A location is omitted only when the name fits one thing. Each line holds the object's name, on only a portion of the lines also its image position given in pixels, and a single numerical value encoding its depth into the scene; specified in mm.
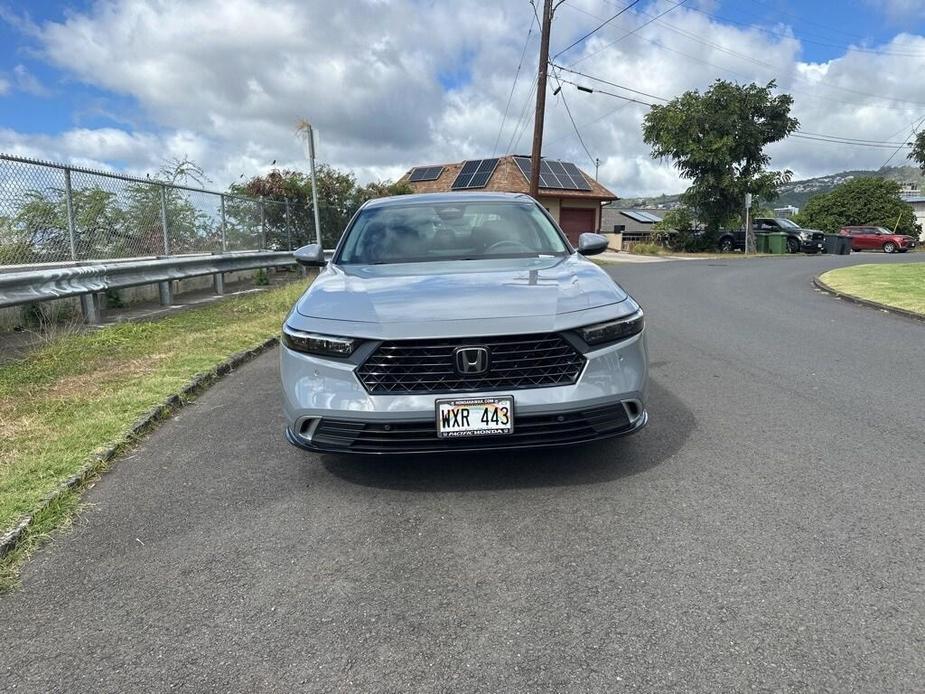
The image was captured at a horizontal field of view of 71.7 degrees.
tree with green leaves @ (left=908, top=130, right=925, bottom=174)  46494
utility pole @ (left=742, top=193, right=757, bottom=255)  30498
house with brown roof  32469
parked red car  35500
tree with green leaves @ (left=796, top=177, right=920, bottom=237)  45281
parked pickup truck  33844
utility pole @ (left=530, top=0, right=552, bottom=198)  21000
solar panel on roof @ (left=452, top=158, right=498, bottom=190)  32438
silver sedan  2941
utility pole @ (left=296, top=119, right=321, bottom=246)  11781
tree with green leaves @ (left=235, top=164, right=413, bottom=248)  16875
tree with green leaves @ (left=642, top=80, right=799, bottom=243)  33469
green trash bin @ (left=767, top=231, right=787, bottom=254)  33656
